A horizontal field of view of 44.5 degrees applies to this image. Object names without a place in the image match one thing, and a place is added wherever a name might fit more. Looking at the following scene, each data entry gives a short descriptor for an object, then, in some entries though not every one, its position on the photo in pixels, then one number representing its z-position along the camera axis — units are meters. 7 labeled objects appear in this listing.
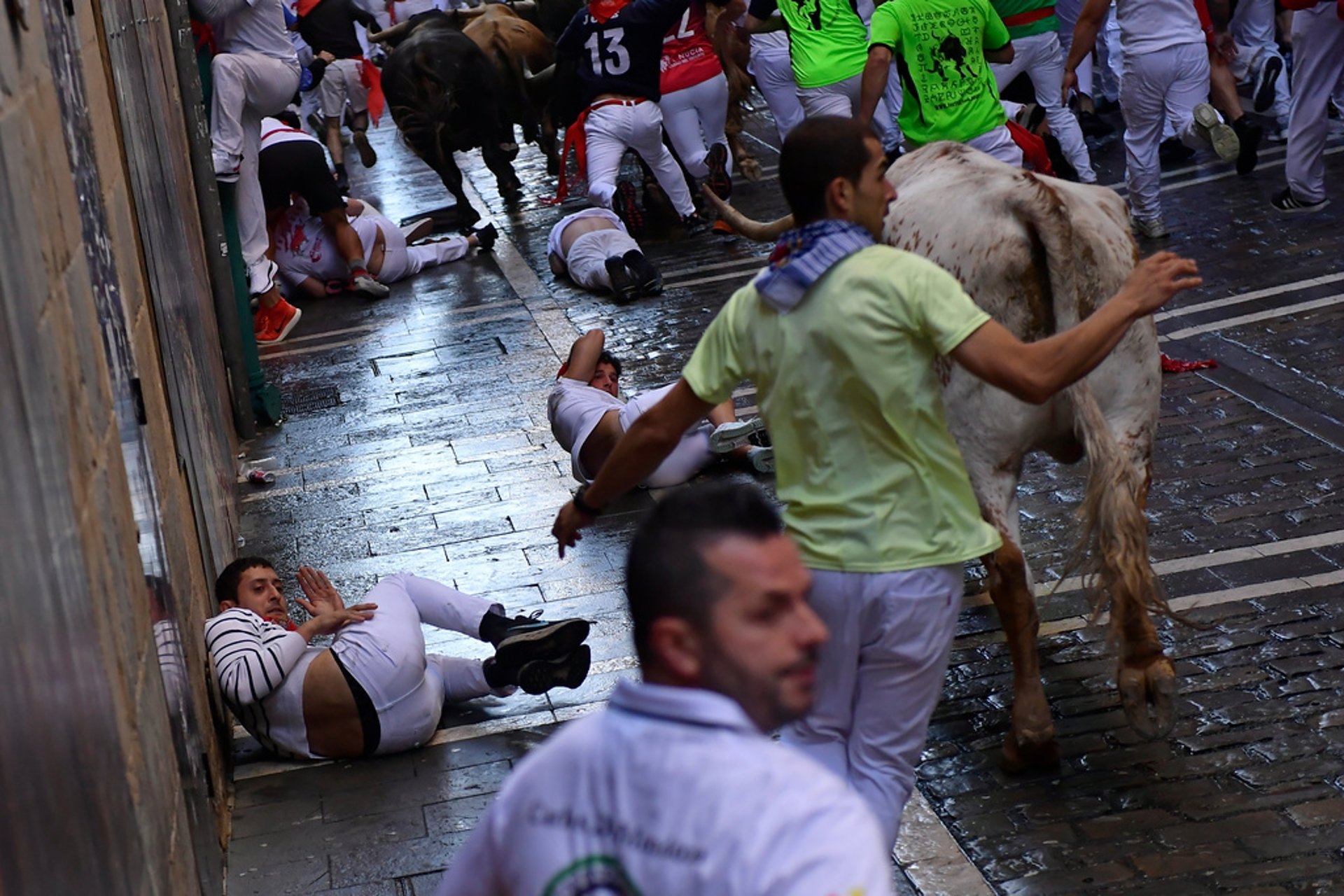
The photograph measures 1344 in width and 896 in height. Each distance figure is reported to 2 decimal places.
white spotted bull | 5.13
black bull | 14.91
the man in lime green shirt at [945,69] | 9.32
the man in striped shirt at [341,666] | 5.76
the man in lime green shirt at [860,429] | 3.82
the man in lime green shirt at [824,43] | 12.64
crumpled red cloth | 8.78
